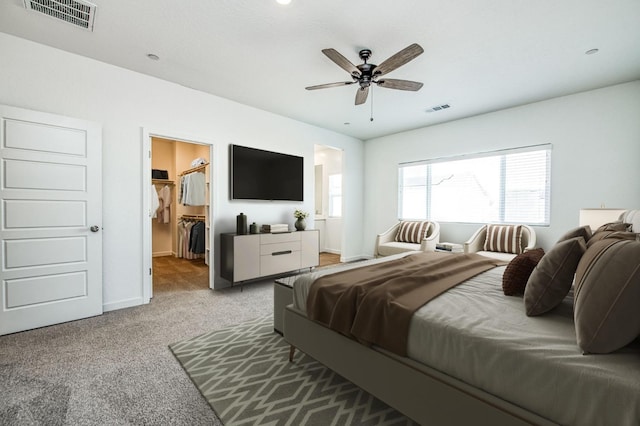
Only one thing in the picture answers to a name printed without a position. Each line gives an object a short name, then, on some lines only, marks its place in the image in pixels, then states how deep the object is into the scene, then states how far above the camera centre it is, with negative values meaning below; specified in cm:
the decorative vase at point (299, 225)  466 -28
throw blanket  144 -50
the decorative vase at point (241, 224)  389 -23
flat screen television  413 +52
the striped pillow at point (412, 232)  494 -41
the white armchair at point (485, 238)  385 -49
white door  250 -12
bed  90 -61
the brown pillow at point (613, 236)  157 -15
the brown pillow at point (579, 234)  190 -16
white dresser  374 -68
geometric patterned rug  154 -113
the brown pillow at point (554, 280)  133 -34
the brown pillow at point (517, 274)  164 -38
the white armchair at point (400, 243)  454 -60
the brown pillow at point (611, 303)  96 -33
